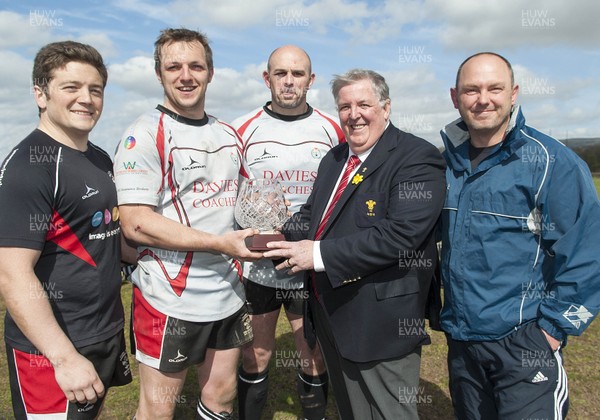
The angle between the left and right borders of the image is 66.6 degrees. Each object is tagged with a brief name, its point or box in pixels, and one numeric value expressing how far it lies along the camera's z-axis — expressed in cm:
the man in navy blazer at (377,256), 263
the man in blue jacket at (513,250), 245
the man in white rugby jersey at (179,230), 280
